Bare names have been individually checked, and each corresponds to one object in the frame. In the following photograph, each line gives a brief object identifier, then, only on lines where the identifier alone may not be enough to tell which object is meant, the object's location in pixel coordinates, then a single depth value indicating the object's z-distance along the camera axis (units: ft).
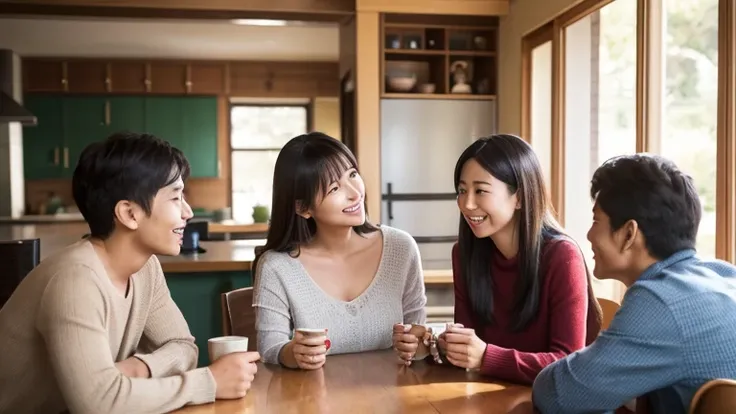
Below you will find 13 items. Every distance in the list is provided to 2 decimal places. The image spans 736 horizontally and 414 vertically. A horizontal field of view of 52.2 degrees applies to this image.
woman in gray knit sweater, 6.22
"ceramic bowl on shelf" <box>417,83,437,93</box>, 18.38
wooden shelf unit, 18.29
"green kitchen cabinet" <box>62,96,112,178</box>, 25.62
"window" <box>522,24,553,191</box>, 16.16
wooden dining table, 4.47
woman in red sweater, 5.44
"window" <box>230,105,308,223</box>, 27.14
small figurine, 18.51
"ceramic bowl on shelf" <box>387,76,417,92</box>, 18.16
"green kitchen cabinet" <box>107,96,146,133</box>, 25.81
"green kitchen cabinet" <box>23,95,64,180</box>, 25.40
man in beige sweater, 4.23
